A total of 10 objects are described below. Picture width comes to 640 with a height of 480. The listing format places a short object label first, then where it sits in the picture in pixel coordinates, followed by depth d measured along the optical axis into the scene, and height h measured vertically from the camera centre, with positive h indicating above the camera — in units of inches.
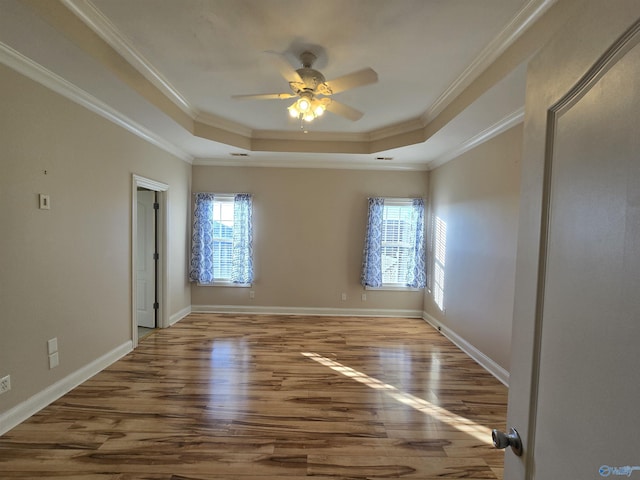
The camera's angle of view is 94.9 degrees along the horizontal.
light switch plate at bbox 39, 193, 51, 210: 87.9 +5.5
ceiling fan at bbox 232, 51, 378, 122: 80.8 +41.1
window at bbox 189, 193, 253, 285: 189.5 -7.8
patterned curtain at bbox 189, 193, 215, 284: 189.2 -10.3
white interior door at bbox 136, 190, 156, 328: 164.2 -18.7
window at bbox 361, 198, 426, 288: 190.7 -10.6
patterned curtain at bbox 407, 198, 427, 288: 191.0 -12.4
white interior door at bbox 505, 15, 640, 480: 19.9 -4.1
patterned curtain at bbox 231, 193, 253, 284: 189.9 -9.0
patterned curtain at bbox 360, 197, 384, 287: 189.9 -12.1
